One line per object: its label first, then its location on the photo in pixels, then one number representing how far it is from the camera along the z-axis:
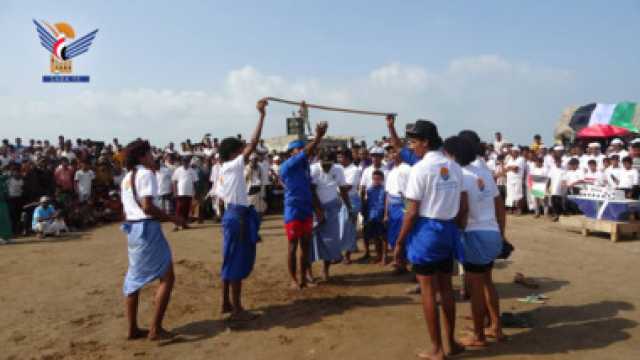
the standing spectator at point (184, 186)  13.03
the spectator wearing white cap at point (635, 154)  12.03
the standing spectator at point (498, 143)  17.14
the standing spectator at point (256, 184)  11.90
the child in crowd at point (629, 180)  11.27
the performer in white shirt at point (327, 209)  7.08
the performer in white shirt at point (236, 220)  5.39
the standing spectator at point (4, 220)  11.30
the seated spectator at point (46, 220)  11.81
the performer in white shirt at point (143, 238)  4.80
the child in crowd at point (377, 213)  8.02
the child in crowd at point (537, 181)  13.53
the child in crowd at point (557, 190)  12.86
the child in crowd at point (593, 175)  11.96
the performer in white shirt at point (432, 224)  4.06
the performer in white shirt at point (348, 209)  7.77
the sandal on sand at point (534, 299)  5.88
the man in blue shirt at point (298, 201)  6.44
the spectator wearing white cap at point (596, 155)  12.97
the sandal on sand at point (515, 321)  5.00
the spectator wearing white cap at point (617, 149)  13.28
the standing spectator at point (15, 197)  12.65
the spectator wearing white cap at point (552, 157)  13.76
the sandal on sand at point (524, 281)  6.54
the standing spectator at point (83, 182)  13.92
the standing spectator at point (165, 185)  12.35
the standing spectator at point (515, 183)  14.24
